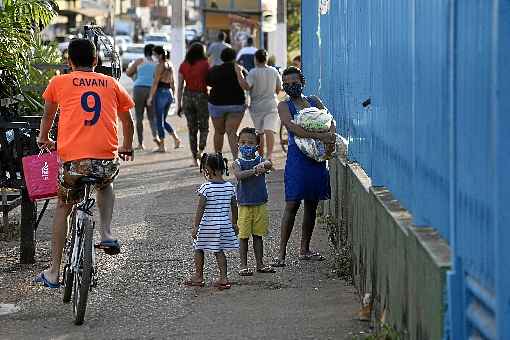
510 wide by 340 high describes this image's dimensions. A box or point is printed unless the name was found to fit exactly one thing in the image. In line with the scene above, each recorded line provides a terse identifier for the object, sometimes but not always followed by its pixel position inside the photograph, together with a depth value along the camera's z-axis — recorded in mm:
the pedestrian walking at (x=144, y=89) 19781
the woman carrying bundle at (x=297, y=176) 9945
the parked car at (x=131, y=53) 53875
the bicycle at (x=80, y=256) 7908
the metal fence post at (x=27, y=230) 9992
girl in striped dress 8945
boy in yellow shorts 9500
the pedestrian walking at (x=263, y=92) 16578
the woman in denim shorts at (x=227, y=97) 16094
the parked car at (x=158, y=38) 64438
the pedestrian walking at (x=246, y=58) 25500
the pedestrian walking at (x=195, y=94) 17312
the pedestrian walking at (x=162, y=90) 19047
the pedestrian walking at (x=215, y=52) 27062
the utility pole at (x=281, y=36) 29750
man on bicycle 8328
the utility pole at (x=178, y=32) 29031
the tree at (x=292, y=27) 40406
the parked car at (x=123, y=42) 62300
